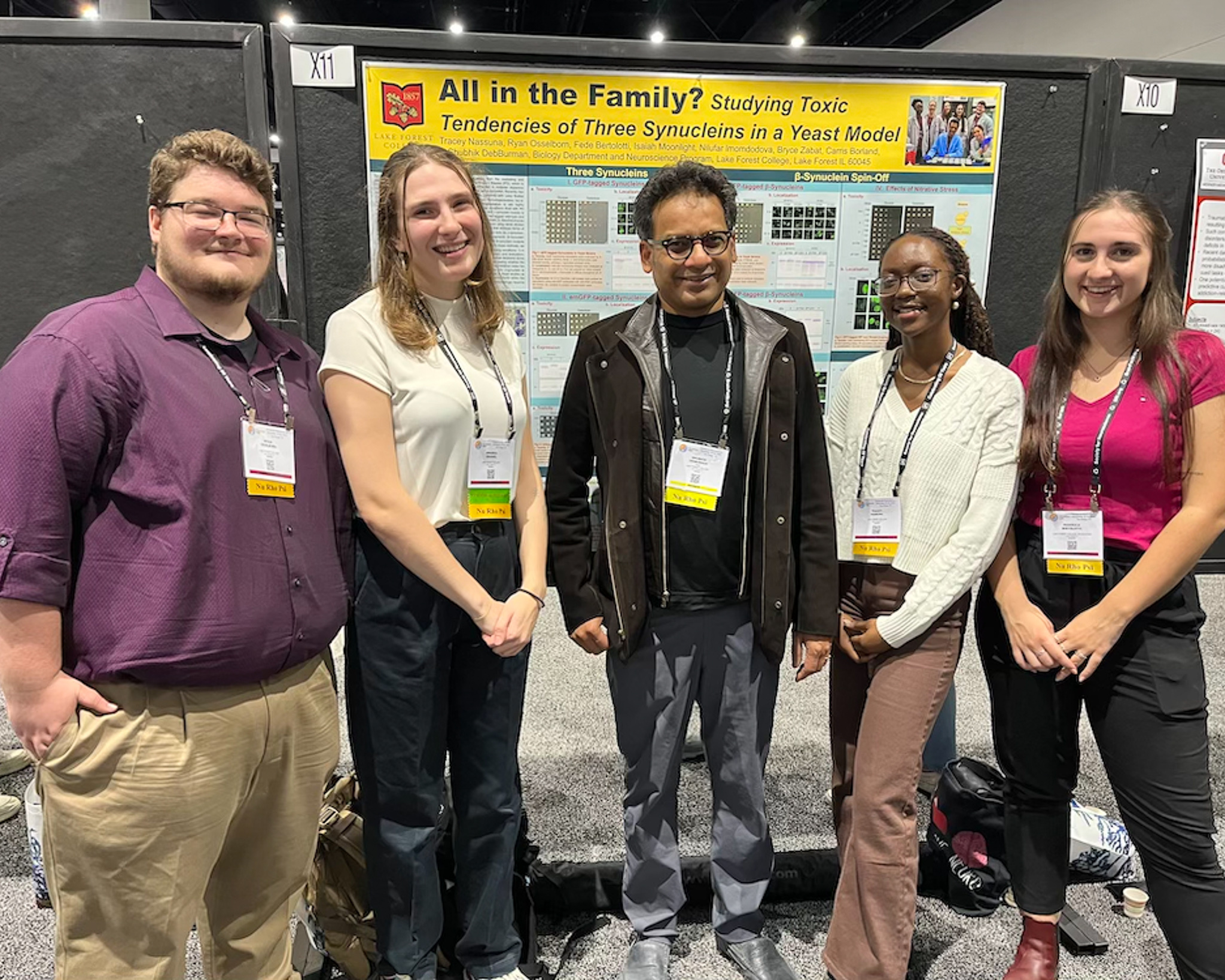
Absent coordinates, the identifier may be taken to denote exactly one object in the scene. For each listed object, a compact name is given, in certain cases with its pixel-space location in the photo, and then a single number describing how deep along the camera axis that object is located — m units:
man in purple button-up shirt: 1.16
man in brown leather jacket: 1.59
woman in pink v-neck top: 1.51
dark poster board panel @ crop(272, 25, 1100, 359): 1.93
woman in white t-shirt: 1.43
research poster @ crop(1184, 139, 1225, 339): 2.20
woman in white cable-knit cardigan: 1.57
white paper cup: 2.06
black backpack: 2.06
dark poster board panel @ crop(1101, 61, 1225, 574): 2.14
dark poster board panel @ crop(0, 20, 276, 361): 1.87
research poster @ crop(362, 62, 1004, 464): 1.99
